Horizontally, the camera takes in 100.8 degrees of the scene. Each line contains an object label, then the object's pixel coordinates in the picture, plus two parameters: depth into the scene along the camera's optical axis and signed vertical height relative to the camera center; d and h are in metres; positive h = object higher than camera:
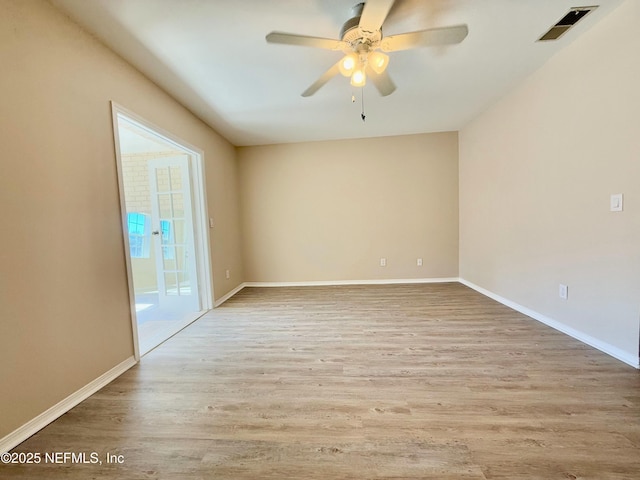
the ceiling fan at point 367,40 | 1.50 +1.13
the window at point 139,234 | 4.80 -0.05
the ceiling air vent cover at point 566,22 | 1.77 +1.36
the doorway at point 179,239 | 3.27 -0.12
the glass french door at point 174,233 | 3.30 -0.04
